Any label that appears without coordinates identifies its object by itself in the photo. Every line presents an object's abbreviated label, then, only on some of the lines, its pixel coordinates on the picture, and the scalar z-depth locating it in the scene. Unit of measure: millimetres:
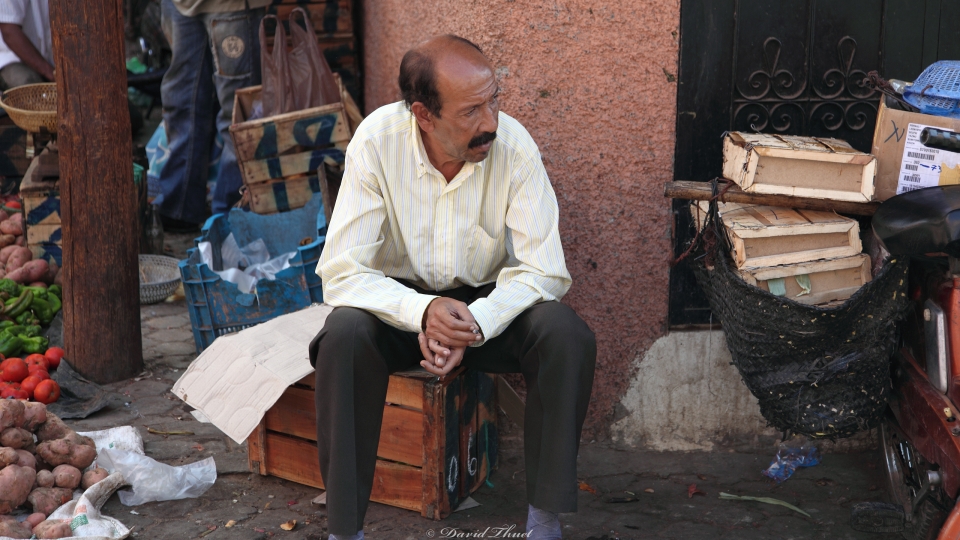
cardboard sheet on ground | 2895
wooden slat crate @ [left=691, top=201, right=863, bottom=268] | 2508
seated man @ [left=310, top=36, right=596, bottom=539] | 2506
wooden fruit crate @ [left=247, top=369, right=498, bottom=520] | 2805
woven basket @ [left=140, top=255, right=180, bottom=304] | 4965
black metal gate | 3041
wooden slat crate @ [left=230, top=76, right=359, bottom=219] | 4555
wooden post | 3604
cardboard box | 2432
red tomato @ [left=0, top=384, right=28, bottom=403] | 3417
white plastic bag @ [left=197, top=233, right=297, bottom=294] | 4117
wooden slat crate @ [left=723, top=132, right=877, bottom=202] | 2498
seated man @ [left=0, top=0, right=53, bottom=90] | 5535
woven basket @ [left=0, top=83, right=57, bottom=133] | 4828
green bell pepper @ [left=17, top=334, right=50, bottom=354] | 4055
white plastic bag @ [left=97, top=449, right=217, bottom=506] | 2980
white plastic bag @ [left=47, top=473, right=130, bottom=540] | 2650
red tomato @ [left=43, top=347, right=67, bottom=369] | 3885
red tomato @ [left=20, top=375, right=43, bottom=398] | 3605
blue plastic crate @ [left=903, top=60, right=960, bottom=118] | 2428
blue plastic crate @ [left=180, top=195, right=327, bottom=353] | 3961
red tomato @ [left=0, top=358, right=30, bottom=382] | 3637
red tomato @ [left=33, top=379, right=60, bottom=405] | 3576
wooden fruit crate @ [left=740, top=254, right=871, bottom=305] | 2500
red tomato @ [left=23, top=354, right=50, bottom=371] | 3829
